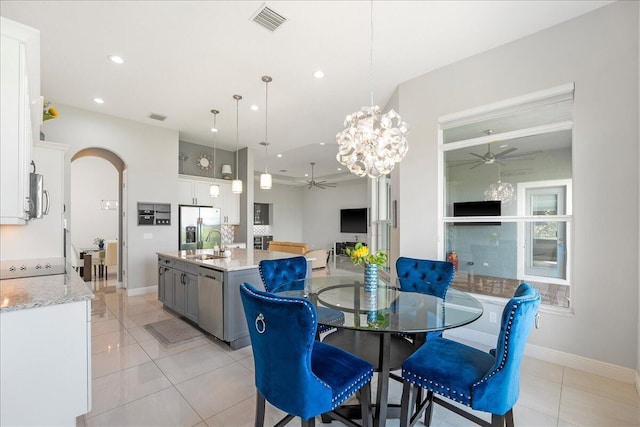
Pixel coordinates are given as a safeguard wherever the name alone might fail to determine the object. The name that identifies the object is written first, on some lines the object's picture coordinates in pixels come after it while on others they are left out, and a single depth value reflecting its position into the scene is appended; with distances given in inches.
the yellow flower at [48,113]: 121.3
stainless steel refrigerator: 229.5
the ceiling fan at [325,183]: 411.2
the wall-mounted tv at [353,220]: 406.6
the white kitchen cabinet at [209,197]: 237.9
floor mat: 126.7
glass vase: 86.4
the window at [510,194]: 112.6
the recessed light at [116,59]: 125.8
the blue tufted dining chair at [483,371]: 54.2
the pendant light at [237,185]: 167.9
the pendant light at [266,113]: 145.3
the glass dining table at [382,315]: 64.1
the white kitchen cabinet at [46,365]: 59.9
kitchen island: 119.3
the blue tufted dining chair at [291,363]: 50.9
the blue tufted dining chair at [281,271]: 102.3
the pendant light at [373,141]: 86.8
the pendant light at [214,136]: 175.8
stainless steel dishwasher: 121.2
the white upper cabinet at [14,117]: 62.6
